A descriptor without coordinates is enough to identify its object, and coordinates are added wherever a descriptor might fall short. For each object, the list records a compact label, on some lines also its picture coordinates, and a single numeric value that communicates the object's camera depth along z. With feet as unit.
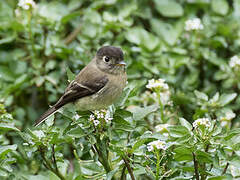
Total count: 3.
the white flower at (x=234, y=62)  27.26
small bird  19.88
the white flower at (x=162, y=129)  20.30
